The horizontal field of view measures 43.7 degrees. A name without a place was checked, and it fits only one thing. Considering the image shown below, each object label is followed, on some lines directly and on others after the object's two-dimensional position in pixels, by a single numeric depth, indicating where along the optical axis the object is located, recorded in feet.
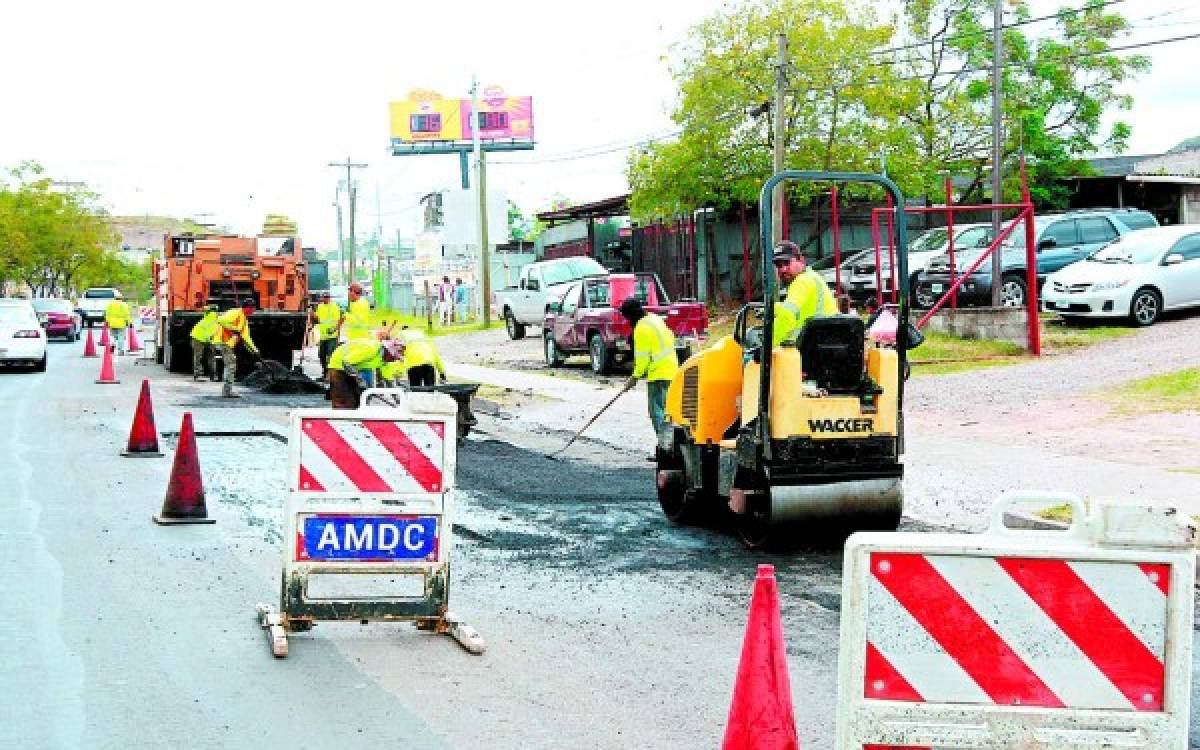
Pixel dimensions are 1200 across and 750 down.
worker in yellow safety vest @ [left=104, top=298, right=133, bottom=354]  123.03
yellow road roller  30.42
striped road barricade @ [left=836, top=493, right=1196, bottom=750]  12.63
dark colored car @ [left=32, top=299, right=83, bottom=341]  158.92
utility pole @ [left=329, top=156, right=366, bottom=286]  230.60
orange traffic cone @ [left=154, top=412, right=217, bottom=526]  35.14
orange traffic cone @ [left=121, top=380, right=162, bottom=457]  48.24
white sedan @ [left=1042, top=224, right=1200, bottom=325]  76.64
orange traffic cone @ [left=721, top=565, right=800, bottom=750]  15.67
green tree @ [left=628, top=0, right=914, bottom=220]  108.17
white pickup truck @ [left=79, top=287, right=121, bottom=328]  199.31
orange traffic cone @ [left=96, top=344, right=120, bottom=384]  85.61
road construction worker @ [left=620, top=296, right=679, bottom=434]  42.37
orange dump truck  94.99
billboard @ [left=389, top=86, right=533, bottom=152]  326.03
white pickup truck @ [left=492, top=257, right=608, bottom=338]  116.06
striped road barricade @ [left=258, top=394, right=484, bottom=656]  23.63
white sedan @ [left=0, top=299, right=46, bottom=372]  97.50
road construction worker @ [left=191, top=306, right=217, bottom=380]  86.58
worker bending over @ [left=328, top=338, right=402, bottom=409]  55.42
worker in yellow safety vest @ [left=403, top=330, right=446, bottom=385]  54.13
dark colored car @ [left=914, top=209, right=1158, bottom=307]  84.17
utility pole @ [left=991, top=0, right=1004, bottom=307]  82.48
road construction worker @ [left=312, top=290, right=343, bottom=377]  80.79
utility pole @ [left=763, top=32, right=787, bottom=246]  86.69
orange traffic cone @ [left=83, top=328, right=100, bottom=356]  120.48
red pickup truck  83.92
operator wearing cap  30.50
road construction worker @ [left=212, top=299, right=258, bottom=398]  77.25
